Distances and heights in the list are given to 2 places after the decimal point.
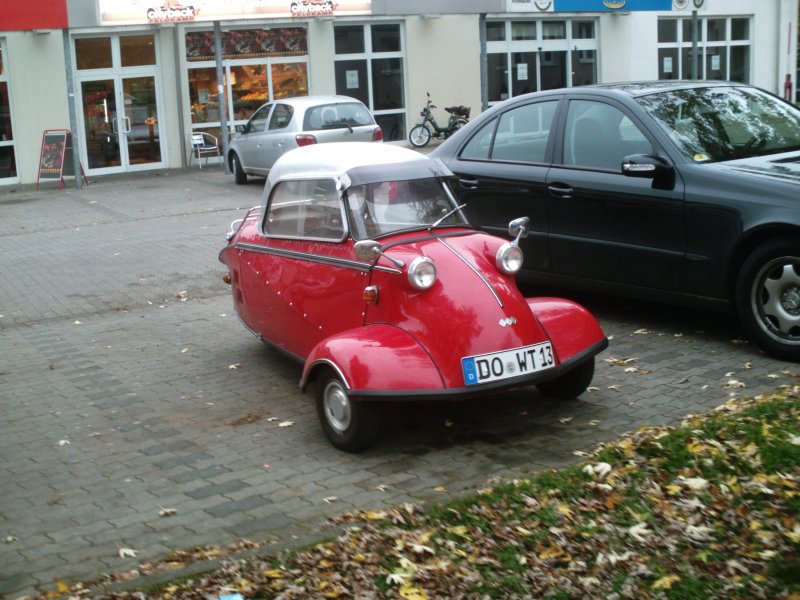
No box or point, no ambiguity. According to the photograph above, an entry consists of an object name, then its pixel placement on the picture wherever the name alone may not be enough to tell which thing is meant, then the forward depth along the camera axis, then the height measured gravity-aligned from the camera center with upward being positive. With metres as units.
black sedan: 7.21 -0.67
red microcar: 5.83 -1.12
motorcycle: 27.83 -0.53
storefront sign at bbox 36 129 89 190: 22.55 -0.69
